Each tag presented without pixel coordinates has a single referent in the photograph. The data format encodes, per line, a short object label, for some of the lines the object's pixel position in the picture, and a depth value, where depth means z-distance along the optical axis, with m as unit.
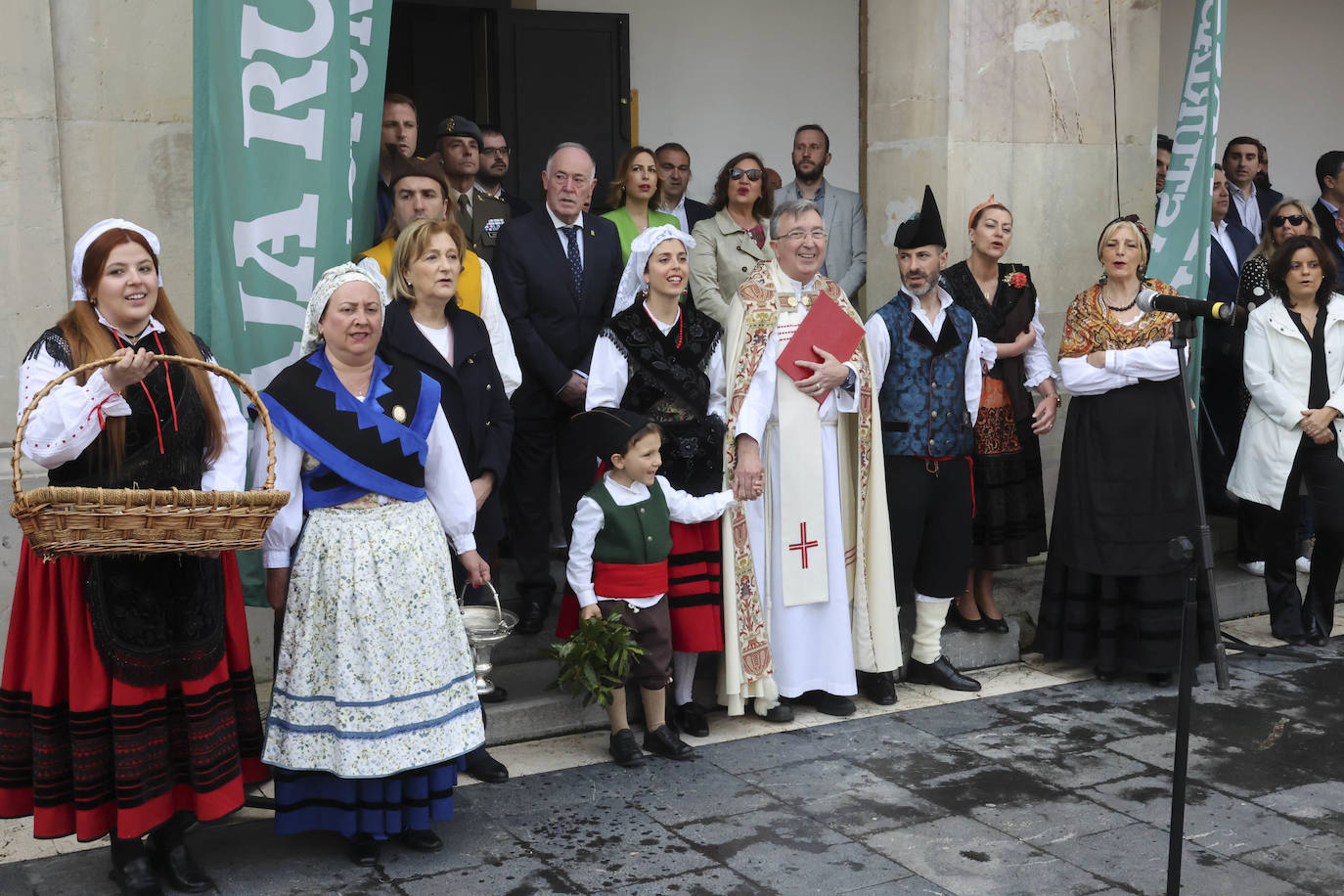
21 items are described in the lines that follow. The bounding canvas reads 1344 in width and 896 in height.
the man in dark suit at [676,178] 7.08
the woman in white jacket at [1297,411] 6.82
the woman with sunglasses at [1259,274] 7.41
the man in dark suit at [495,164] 6.71
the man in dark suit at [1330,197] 8.38
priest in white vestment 5.66
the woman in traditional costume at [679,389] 5.42
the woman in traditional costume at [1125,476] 6.21
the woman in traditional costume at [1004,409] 6.40
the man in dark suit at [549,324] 5.93
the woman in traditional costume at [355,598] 4.20
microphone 4.14
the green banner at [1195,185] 6.81
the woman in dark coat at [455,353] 4.80
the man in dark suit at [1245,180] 8.67
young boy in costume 5.14
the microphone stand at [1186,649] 3.90
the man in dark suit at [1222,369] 7.70
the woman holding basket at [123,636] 3.90
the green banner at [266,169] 4.75
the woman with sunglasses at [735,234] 6.74
